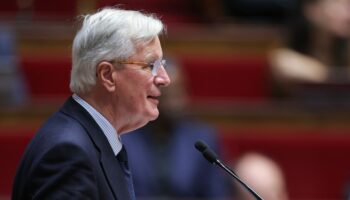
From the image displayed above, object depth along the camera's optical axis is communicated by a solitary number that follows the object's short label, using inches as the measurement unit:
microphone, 275.6
